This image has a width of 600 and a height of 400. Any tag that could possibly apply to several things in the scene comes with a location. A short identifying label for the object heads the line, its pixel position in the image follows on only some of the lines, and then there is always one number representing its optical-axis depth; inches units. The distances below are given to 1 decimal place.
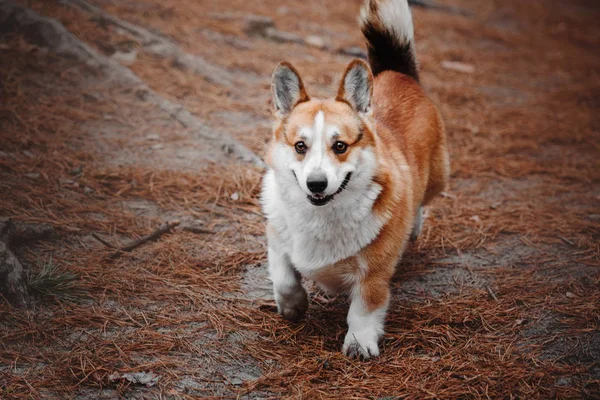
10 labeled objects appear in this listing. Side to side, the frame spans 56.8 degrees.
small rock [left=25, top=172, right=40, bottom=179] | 144.6
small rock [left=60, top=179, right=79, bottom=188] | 147.3
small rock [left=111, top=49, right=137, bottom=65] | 228.0
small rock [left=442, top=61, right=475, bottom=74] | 287.9
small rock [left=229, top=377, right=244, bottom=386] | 96.2
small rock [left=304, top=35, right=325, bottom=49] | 288.0
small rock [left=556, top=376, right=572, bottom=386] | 98.1
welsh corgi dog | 102.5
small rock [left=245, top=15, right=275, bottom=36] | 289.1
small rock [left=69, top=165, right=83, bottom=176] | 153.2
